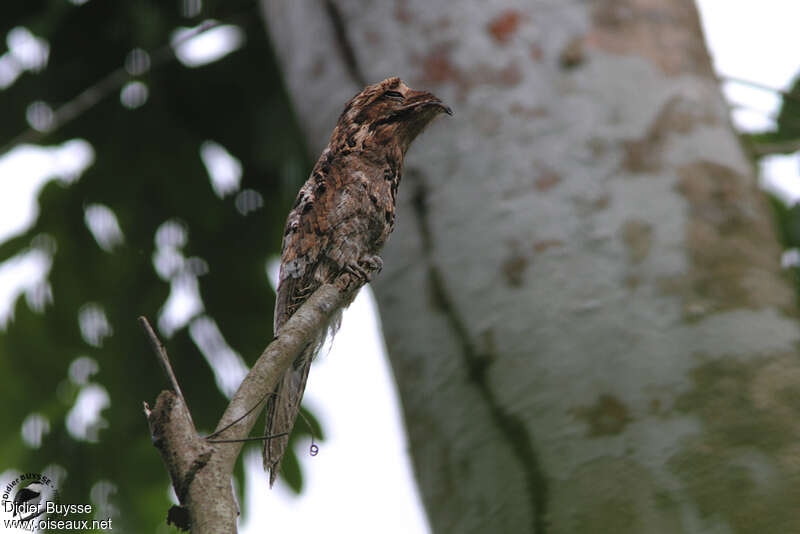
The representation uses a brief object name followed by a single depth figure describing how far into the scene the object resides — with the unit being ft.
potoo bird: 25.06
